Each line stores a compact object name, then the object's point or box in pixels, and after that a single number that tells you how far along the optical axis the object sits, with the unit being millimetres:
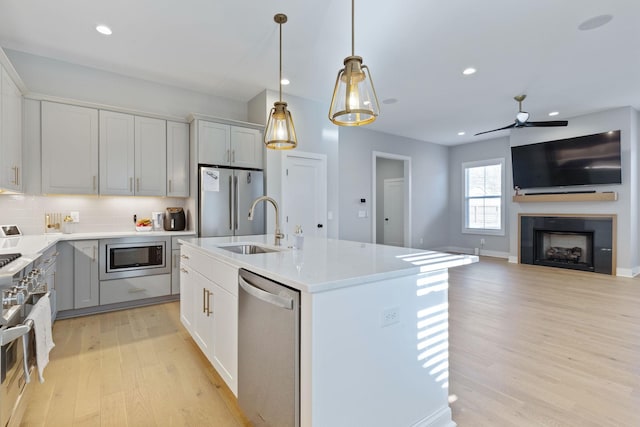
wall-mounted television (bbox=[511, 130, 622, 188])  5434
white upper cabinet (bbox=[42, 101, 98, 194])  3404
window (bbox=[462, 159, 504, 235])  7469
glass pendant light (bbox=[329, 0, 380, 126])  1881
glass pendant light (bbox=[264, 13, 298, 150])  2576
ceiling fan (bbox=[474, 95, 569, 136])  4588
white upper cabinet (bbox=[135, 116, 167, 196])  3924
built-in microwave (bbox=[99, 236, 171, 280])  3521
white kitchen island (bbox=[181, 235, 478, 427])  1216
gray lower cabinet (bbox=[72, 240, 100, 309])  3359
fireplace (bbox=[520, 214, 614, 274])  5539
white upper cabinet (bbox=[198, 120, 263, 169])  4113
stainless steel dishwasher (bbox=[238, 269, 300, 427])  1260
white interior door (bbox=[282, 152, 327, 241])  4695
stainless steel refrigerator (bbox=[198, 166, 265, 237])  4039
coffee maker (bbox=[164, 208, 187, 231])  4113
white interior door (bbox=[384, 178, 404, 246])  8109
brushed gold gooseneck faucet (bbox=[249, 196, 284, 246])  2493
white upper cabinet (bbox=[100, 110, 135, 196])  3707
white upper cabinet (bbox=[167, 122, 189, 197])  4141
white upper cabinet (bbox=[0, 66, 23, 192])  2689
